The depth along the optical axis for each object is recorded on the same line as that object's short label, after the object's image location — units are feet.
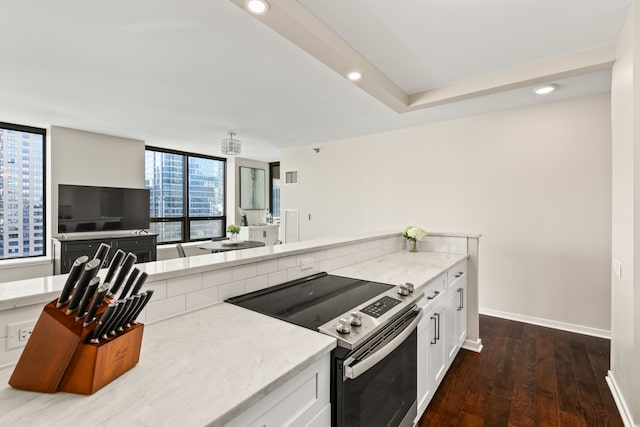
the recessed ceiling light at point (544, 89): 9.69
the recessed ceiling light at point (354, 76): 8.14
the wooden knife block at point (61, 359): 2.44
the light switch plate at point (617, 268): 6.71
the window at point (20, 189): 13.65
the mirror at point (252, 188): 23.34
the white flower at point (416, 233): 9.99
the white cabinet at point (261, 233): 21.80
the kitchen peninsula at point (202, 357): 2.29
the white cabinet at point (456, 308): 7.63
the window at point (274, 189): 25.05
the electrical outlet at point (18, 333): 2.95
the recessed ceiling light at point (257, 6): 5.45
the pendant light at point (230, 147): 14.35
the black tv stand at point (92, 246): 13.25
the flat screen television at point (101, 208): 14.24
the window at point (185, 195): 19.44
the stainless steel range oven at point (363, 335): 3.50
